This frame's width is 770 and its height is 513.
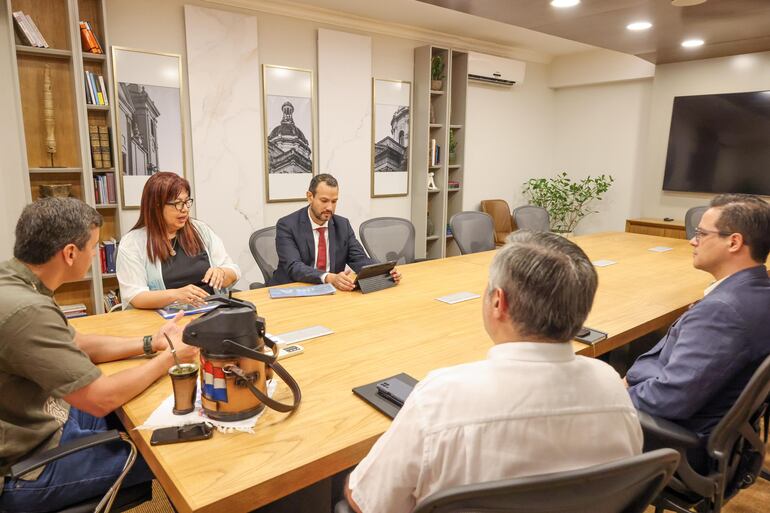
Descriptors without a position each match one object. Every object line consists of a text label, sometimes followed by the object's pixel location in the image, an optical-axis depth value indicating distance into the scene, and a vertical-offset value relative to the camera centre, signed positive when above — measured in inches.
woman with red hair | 92.1 -17.1
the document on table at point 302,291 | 95.6 -24.2
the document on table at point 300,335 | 71.7 -24.6
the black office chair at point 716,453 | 53.6 -32.6
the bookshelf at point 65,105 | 137.3 +15.4
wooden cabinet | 223.1 -26.3
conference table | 42.0 -24.9
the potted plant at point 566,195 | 261.7 -14.8
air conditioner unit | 231.8 +45.4
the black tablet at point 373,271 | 99.0 -21.0
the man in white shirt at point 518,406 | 32.2 -15.4
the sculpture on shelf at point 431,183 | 231.5 -8.0
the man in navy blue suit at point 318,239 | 117.5 -17.9
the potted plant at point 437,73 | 224.7 +40.6
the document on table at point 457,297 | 93.1 -24.5
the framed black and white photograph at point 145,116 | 155.5 +14.3
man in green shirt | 48.9 -21.5
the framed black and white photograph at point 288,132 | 185.5 +11.8
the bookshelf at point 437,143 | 222.7 +9.8
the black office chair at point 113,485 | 46.3 -29.0
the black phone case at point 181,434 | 45.6 -24.5
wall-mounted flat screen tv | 208.8 +10.8
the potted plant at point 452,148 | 237.3 +8.2
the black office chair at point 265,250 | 125.6 -21.6
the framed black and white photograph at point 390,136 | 213.5 +12.5
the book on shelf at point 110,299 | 154.9 -42.0
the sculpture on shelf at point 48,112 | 140.2 +13.3
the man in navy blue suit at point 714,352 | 56.6 -20.5
